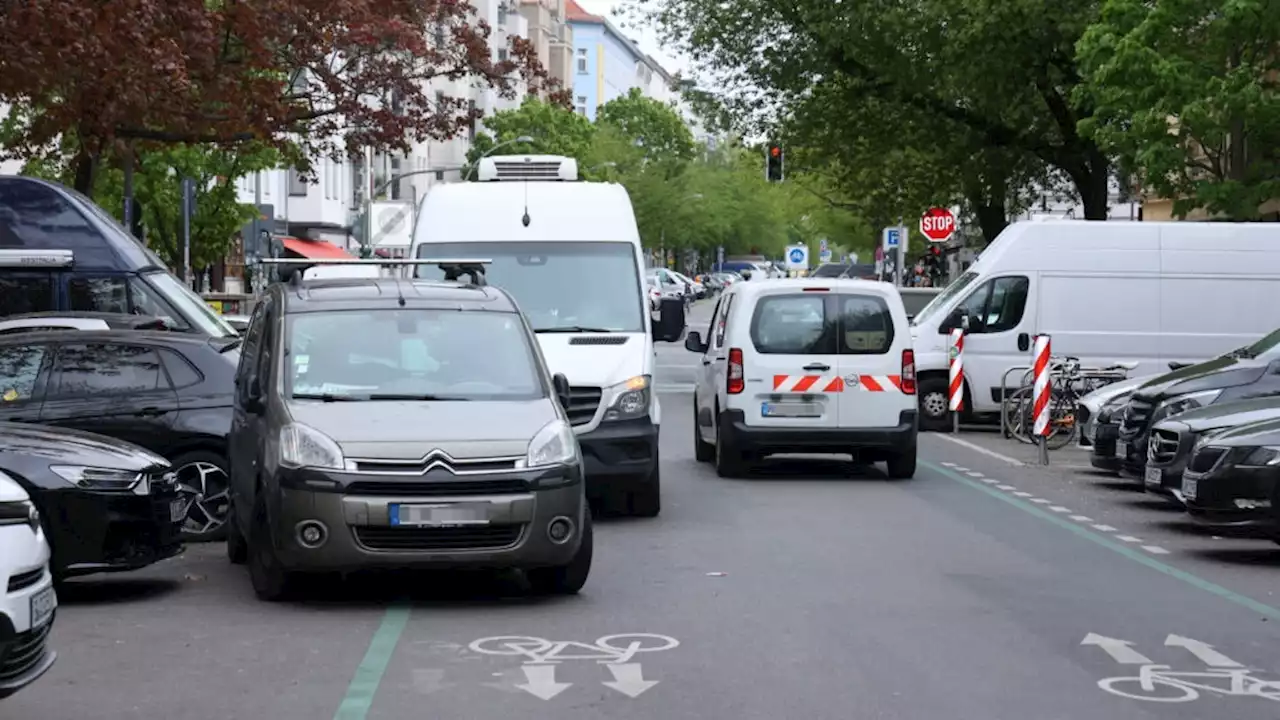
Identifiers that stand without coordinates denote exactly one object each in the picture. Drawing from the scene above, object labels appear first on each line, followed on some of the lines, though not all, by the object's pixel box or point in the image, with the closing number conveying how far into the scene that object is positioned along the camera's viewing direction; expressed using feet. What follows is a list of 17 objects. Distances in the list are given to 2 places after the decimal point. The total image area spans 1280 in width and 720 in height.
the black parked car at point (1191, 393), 61.21
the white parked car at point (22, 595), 24.50
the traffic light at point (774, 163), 144.77
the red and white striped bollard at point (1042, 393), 77.51
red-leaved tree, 70.08
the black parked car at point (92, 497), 37.91
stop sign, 162.91
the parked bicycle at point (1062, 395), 84.48
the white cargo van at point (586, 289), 52.70
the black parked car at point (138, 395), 47.57
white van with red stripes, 66.08
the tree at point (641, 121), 412.57
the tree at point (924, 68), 123.75
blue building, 528.63
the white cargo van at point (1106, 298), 94.38
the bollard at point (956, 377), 89.76
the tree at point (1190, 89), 106.42
